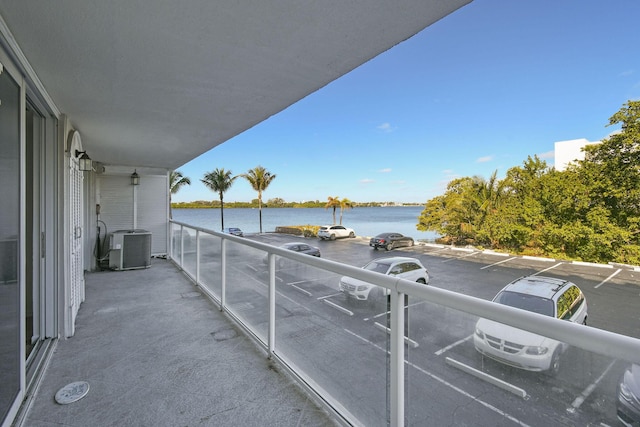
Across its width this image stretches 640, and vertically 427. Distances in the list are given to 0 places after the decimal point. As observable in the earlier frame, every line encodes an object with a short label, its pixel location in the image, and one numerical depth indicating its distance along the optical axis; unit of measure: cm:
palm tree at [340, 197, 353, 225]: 3263
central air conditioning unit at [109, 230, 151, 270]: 559
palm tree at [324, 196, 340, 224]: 3181
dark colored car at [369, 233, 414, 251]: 1888
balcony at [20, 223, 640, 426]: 83
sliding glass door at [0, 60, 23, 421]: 152
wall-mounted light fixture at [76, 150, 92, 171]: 354
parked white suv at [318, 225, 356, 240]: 2348
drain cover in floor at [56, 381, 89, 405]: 184
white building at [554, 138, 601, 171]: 2345
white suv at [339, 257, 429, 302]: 782
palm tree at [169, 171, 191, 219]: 2147
